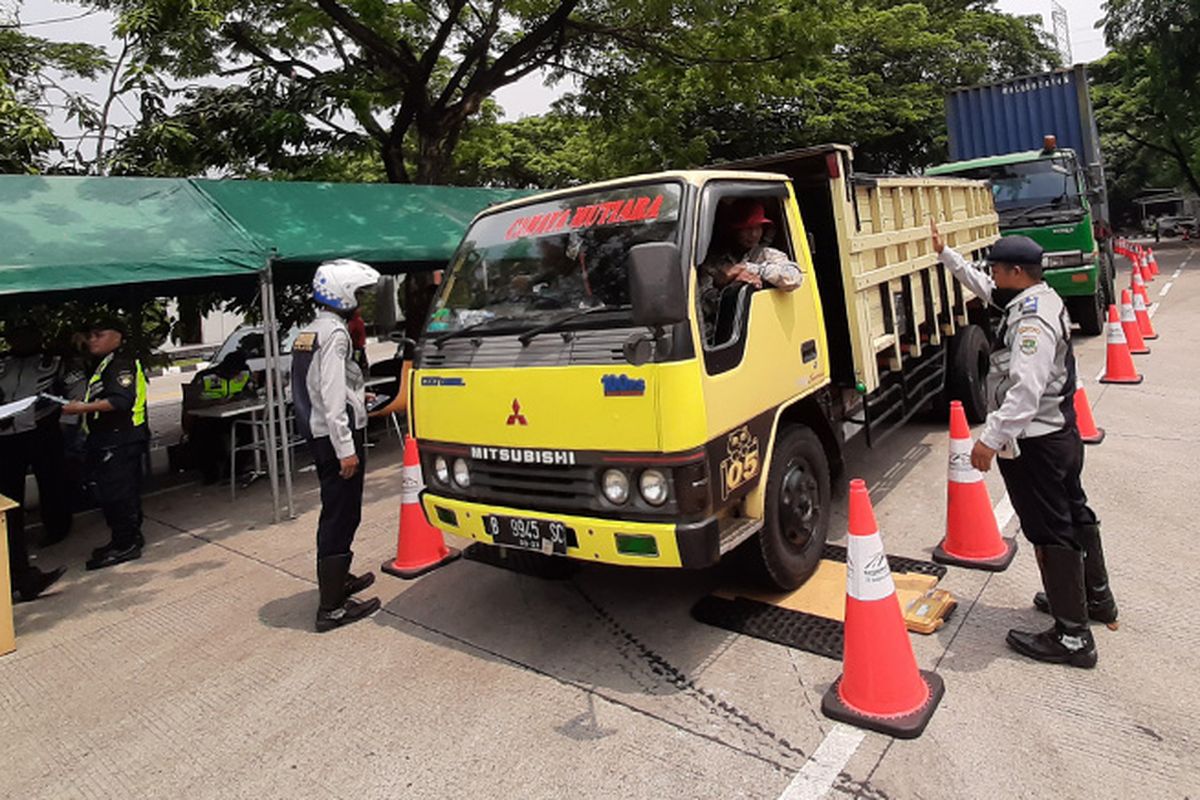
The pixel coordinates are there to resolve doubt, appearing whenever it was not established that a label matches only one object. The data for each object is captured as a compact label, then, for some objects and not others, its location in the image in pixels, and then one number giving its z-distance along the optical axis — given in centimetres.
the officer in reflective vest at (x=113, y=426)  558
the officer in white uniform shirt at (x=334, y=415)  411
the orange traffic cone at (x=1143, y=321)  1049
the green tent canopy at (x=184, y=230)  545
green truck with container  959
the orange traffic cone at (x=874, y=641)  295
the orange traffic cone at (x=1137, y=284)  1121
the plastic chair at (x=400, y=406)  752
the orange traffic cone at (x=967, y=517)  428
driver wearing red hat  382
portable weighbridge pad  364
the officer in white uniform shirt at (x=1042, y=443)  319
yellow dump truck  320
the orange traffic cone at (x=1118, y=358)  802
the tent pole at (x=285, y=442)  639
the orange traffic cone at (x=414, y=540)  500
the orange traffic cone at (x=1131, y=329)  954
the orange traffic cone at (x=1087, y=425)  607
